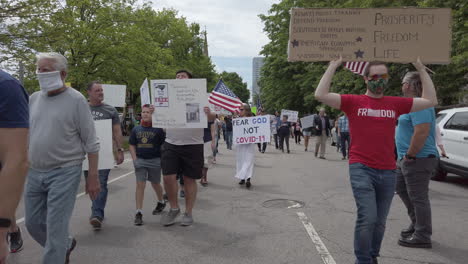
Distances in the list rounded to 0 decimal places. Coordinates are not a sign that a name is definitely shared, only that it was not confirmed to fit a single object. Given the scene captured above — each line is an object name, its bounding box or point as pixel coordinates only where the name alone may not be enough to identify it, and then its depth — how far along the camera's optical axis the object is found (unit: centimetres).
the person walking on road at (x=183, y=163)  564
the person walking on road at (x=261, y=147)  1830
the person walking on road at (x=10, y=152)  169
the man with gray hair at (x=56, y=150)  320
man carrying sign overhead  344
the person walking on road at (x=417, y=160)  447
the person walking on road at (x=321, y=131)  1552
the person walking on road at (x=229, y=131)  2044
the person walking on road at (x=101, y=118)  543
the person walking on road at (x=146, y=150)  597
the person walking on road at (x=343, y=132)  1486
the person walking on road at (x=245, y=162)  888
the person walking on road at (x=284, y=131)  1819
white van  873
